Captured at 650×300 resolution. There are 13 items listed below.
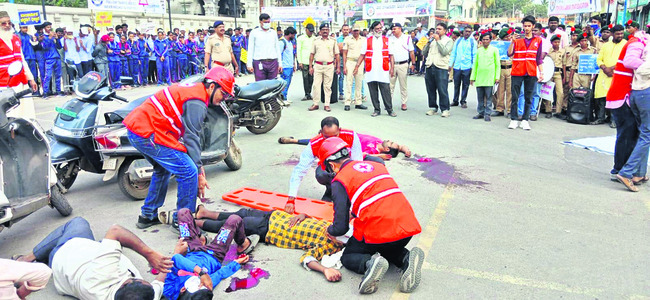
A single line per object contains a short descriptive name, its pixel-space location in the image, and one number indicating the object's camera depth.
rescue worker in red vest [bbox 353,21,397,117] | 10.61
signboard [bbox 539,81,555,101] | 10.33
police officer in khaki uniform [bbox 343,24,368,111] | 11.39
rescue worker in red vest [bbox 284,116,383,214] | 4.75
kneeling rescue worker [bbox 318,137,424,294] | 3.55
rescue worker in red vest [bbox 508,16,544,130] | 9.14
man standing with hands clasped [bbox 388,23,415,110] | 10.85
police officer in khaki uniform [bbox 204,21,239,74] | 10.52
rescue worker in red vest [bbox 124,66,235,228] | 4.42
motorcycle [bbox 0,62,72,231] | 4.59
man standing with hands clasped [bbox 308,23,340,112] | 11.20
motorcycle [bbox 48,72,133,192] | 5.60
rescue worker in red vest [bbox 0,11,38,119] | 7.54
